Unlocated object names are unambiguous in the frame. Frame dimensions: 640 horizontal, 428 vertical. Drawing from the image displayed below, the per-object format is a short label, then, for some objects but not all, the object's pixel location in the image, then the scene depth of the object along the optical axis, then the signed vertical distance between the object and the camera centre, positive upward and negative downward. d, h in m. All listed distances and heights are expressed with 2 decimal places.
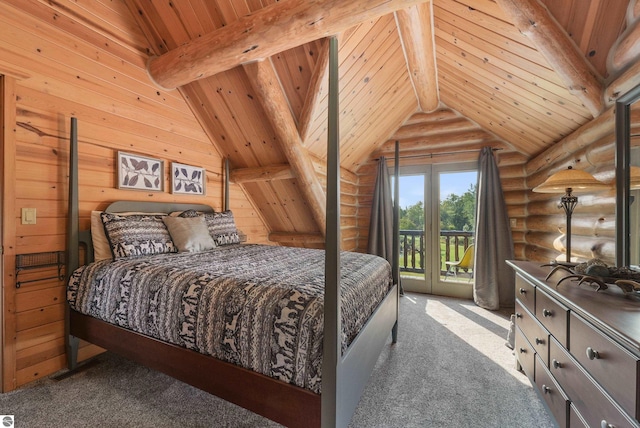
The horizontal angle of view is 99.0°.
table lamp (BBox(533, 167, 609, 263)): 1.63 +0.19
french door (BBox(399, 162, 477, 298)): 3.93 -0.07
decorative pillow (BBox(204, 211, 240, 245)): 2.90 -0.14
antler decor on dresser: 1.13 -0.28
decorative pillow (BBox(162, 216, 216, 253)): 2.44 -0.17
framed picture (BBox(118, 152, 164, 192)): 2.45 +0.40
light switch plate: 1.88 -0.01
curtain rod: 3.68 +0.90
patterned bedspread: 1.18 -0.46
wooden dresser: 0.85 -0.54
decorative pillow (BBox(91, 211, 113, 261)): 2.13 -0.22
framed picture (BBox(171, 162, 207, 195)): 2.91 +0.40
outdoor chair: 3.88 -0.69
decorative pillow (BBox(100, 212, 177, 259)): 2.07 -0.16
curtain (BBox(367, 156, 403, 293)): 4.21 +0.00
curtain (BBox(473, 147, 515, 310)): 3.53 -0.38
